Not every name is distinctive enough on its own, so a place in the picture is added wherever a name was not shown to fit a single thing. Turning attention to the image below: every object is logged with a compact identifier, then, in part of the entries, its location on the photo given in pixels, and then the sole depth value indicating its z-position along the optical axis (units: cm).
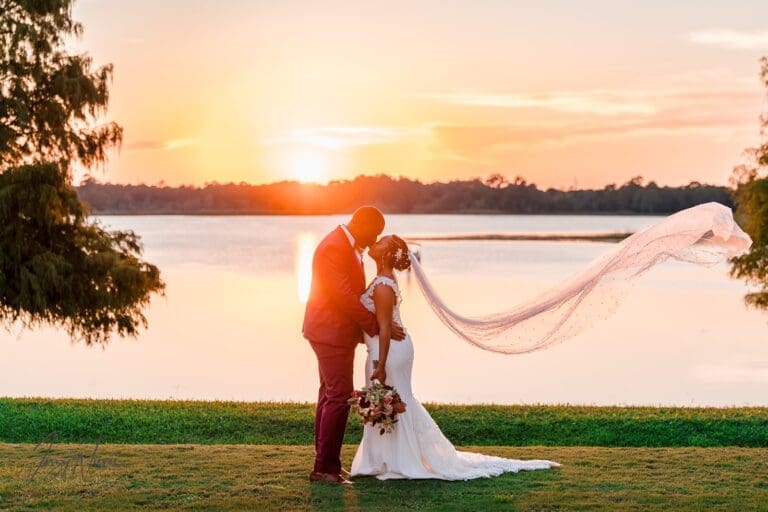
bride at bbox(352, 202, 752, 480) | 925
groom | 902
